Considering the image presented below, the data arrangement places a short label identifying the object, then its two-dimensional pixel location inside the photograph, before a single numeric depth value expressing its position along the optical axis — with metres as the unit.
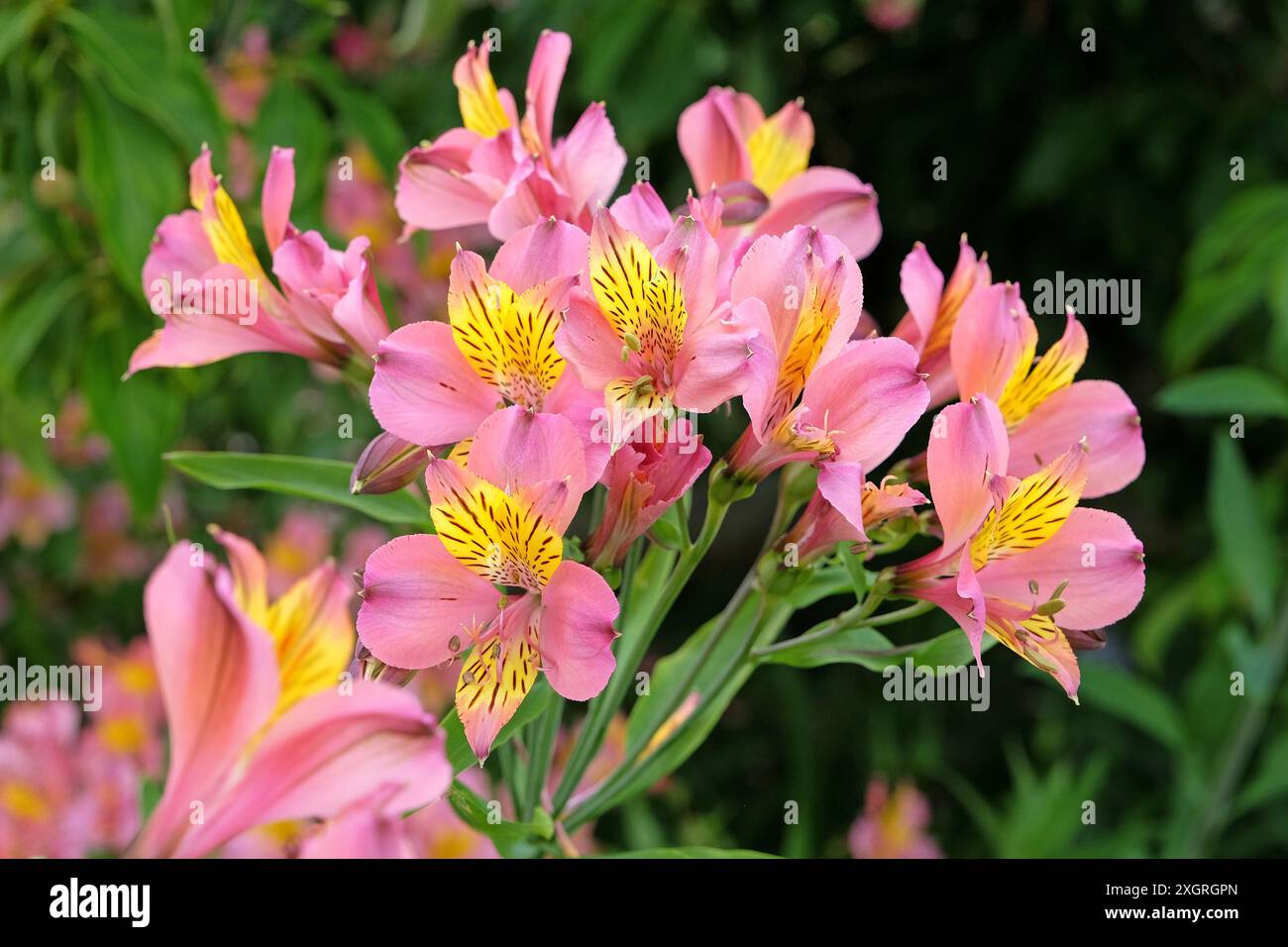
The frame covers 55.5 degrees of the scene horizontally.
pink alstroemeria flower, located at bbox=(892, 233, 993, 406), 0.47
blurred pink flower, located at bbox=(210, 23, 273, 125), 1.05
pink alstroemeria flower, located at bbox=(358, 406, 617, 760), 0.38
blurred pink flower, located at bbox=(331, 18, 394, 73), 1.60
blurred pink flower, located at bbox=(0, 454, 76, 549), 1.59
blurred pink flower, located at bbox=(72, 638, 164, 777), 1.10
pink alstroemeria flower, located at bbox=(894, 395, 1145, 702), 0.39
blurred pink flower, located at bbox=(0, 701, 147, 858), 0.91
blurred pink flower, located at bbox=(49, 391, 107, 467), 1.59
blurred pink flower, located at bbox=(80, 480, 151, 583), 1.75
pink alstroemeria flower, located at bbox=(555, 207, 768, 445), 0.39
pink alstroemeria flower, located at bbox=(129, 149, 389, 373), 0.46
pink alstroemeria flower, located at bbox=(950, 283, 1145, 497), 0.45
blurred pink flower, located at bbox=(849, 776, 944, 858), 1.31
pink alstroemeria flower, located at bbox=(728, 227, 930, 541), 0.40
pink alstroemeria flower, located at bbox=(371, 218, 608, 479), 0.40
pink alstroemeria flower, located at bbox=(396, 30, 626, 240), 0.47
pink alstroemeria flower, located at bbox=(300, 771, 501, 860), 0.27
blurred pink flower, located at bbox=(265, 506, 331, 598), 1.52
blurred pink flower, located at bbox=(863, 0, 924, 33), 1.57
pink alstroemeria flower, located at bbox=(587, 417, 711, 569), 0.40
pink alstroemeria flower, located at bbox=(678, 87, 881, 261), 0.52
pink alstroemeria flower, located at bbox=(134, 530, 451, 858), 0.29
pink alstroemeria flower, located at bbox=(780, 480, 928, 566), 0.41
